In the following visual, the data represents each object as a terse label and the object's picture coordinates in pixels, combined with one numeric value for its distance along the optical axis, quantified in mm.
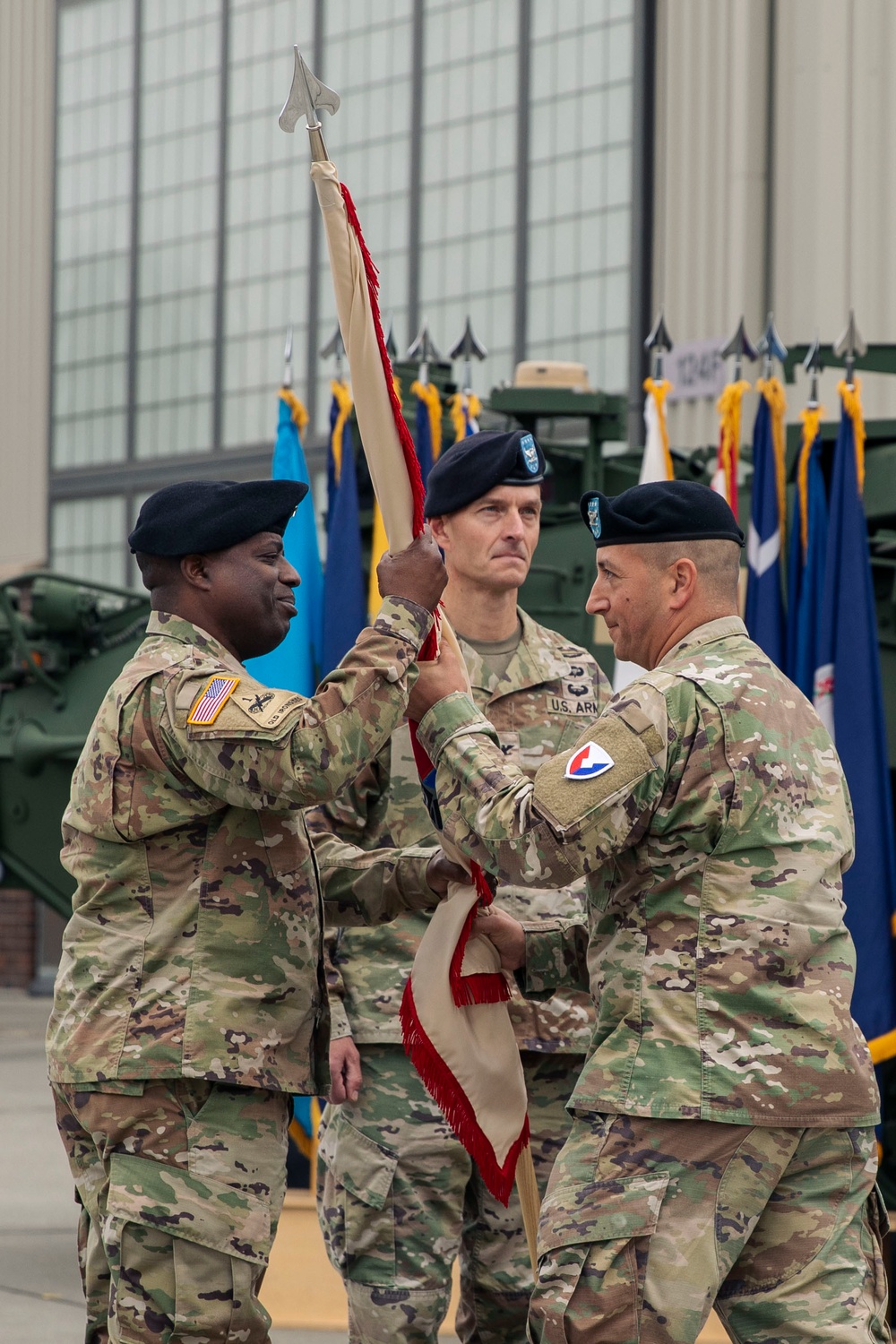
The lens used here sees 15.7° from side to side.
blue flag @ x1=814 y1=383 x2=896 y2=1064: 11051
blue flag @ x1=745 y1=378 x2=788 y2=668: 11725
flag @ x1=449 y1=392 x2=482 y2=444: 12138
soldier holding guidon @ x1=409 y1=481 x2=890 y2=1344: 4590
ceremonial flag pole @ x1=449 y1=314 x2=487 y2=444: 11921
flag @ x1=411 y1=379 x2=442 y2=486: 12075
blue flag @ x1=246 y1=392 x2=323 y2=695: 12075
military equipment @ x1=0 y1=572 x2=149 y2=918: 13176
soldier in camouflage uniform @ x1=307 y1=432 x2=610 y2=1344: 6311
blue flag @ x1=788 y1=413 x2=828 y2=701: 11528
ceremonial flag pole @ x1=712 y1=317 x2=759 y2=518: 11732
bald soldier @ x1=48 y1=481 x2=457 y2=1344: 4951
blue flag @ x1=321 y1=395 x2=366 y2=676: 12005
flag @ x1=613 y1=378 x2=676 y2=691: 12019
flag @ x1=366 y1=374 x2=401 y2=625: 11827
